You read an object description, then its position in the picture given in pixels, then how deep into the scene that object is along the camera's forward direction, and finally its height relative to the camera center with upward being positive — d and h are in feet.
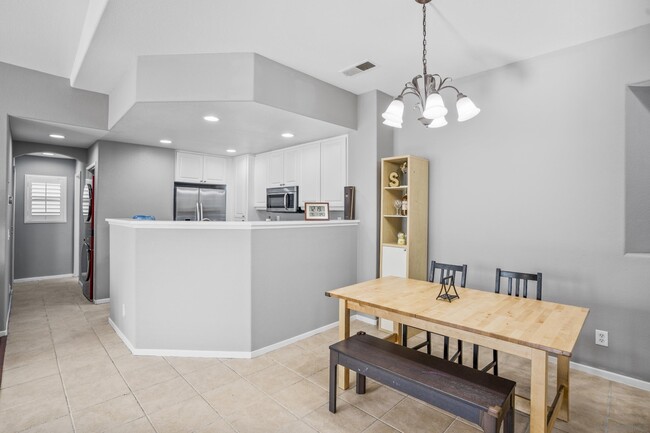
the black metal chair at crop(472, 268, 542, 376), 7.84 -1.63
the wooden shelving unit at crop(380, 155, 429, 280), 11.65 -0.08
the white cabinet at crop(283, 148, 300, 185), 16.17 +2.52
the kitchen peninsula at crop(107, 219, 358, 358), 9.99 -2.23
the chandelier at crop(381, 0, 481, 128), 6.54 +2.28
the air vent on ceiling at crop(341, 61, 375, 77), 10.78 +5.00
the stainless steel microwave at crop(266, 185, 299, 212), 15.99 +0.86
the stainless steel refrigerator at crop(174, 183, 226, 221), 17.99 +0.74
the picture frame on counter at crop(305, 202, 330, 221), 13.24 +0.21
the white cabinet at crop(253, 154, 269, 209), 18.25 +2.08
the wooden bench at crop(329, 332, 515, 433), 5.35 -3.00
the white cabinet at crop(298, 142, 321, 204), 15.17 +2.02
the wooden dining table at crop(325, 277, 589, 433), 5.36 -1.95
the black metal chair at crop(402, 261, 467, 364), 8.67 -3.14
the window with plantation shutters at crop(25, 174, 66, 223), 19.72 +0.93
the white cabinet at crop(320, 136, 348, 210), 14.07 +2.05
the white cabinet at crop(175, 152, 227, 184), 18.07 +2.70
